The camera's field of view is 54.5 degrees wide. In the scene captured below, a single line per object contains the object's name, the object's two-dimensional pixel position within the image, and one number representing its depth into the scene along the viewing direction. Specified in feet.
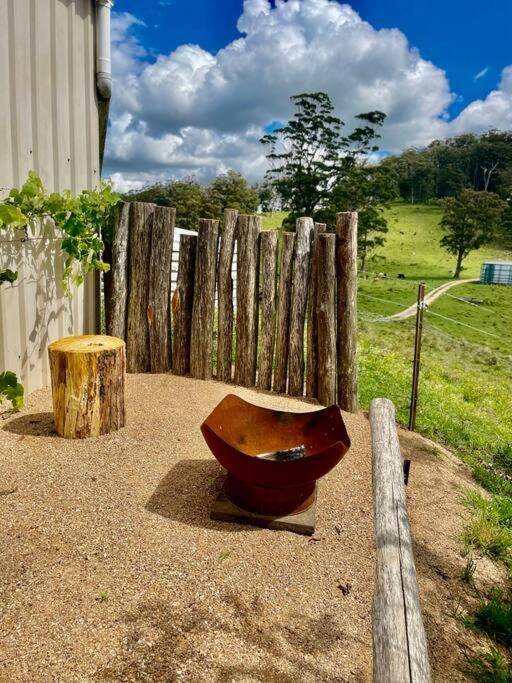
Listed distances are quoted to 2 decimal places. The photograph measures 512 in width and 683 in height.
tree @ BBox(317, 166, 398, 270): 87.76
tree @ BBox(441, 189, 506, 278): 110.32
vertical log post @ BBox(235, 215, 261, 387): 17.60
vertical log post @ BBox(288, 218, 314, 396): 17.22
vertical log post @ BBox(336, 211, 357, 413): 16.66
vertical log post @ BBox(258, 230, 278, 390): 17.71
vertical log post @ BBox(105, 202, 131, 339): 17.52
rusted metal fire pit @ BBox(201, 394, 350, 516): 9.35
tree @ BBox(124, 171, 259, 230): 98.32
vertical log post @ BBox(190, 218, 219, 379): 17.70
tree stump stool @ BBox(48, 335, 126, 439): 12.63
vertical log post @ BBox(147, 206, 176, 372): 17.65
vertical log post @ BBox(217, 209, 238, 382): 17.76
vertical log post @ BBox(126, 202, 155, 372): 17.61
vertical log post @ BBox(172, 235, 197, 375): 18.02
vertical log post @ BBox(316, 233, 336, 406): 16.69
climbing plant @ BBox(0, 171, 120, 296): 12.84
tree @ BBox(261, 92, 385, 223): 91.04
